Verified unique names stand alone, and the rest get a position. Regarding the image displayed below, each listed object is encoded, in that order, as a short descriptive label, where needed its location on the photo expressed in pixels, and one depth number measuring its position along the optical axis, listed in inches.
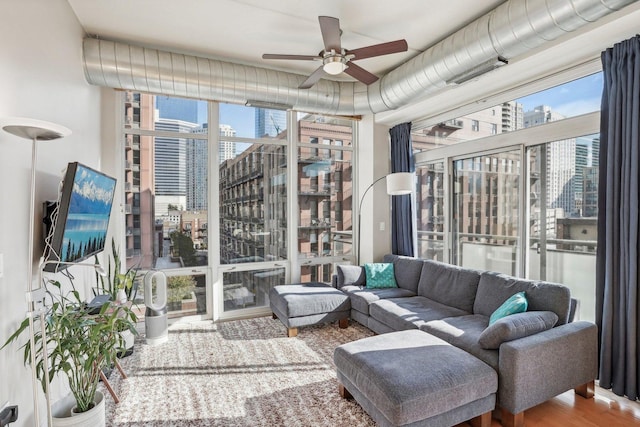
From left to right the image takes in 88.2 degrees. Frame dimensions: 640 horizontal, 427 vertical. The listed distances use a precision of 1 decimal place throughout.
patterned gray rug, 92.6
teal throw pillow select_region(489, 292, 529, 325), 103.9
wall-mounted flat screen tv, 80.6
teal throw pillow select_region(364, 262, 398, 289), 170.1
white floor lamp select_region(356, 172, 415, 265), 159.3
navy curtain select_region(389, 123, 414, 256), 188.9
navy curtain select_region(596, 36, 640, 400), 96.7
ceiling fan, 95.7
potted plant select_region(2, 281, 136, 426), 76.5
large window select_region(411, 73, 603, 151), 115.5
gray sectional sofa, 86.4
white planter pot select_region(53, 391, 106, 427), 76.8
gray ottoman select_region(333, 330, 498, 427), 76.0
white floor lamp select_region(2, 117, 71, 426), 60.5
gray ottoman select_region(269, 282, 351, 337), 147.8
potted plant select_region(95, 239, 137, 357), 123.1
